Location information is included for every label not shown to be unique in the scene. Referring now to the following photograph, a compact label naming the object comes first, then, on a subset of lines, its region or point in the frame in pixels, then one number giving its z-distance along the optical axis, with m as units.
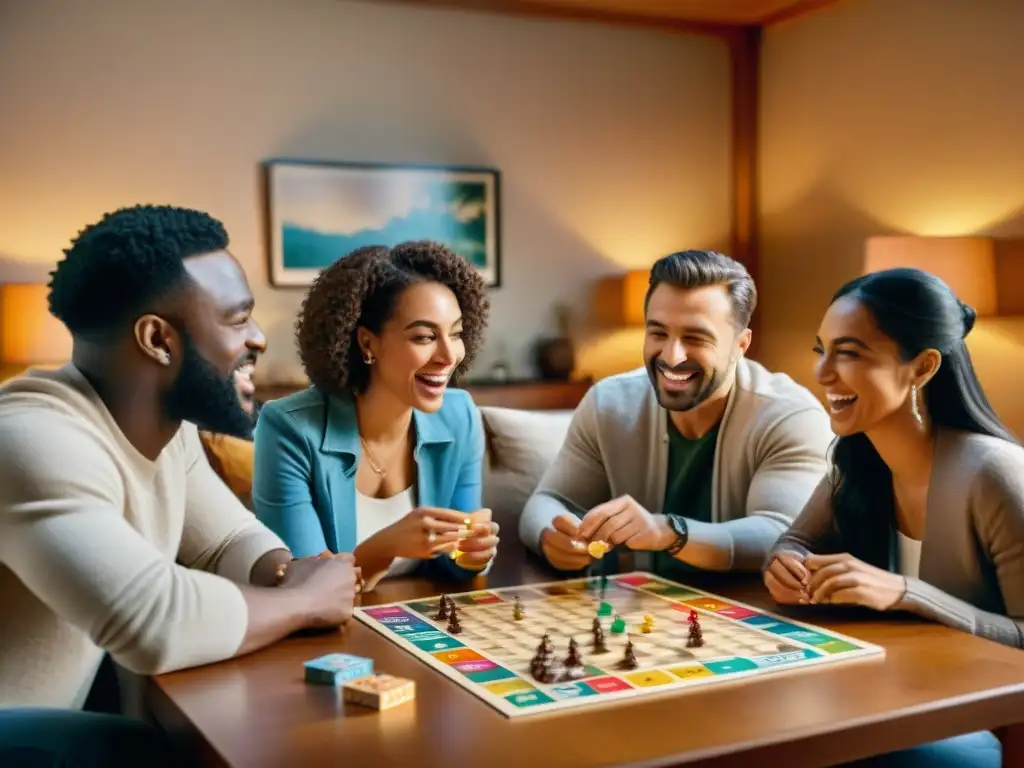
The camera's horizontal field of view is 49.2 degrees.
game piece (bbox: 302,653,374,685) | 1.44
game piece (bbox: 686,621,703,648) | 1.60
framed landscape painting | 4.59
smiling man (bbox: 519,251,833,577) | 2.09
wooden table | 1.22
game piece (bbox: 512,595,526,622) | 1.77
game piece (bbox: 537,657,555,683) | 1.43
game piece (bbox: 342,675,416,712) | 1.35
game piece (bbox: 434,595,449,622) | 1.76
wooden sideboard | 4.81
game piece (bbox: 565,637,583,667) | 1.49
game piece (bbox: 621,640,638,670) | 1.50
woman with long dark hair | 1.76
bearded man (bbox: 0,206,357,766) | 1.41
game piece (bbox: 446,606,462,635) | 1.68
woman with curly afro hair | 2.17
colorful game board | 1.42
